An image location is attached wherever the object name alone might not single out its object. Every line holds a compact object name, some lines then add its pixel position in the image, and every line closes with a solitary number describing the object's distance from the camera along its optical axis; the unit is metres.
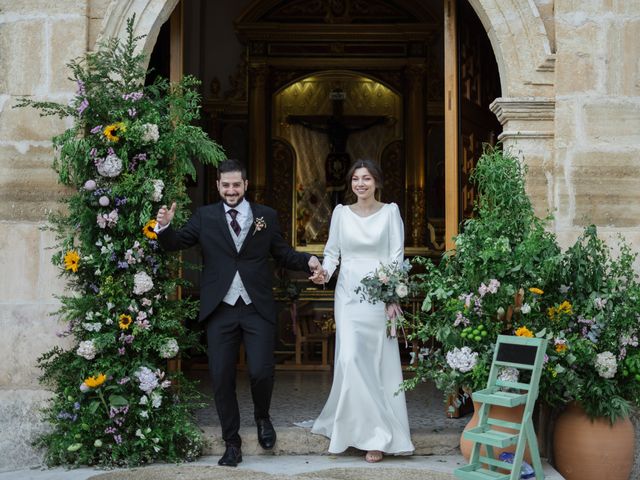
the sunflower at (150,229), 5.32
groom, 5.29
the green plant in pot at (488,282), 4.97
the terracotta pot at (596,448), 5.08
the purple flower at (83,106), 5.43
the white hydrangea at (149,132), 5.37
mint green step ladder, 4.52
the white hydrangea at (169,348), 5.31
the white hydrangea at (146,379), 5.23
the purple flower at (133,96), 5.45
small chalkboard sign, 4.62
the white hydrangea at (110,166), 5.35
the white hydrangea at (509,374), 4.83
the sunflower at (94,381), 5.14
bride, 5.34
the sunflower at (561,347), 4.92
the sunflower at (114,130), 5.35
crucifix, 11.02
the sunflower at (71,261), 5.32
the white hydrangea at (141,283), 5.31
